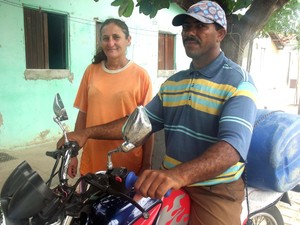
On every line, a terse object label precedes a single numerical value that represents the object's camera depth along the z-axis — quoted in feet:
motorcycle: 3.55
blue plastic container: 6.08
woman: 7.20
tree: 9.01
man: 4.52
